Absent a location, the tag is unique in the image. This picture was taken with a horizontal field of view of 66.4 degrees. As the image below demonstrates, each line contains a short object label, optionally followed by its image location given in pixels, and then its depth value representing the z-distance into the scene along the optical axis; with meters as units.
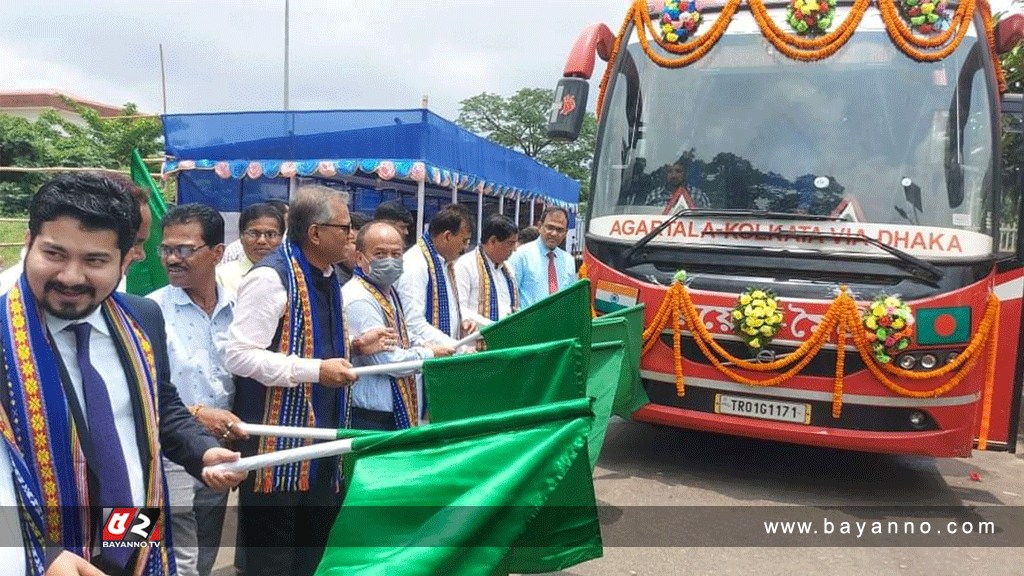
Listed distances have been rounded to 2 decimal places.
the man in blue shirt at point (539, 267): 6.25
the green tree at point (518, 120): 49.09
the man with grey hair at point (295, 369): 2.61
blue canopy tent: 11.30
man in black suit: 1.51
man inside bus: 4.68
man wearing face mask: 3.13
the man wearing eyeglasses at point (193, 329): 2.72
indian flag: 4.69
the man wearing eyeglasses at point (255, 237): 3.98
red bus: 4.15
